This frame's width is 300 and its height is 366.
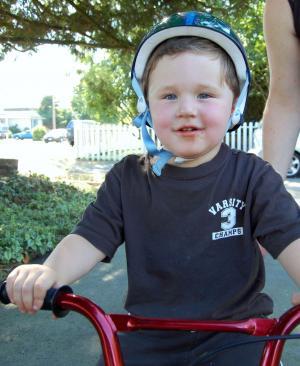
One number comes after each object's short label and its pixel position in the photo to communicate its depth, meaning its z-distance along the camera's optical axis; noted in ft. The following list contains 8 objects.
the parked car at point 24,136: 220.51
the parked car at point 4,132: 212.54
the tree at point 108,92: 66.80
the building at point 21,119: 315.99
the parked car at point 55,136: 166.97
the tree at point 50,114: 294.46
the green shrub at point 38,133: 184.85
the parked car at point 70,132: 86.77
